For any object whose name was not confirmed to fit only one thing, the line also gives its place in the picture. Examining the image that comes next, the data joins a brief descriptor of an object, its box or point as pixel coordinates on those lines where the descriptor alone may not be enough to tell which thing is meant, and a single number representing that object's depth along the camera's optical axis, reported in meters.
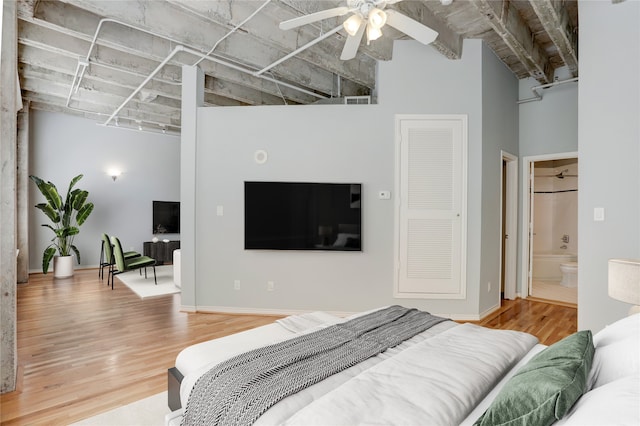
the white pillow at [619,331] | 1.31
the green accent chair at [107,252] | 5.70
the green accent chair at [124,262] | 5.38
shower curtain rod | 6.61
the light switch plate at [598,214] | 2.78
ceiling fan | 2.09
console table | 7.38
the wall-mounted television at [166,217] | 7.75
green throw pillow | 0.93
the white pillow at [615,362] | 1.09
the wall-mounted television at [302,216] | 4.04
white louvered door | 3.96
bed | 0.96
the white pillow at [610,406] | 0.74
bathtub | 6.23
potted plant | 5.90
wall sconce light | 7.16
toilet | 5.66
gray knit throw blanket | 1.21
